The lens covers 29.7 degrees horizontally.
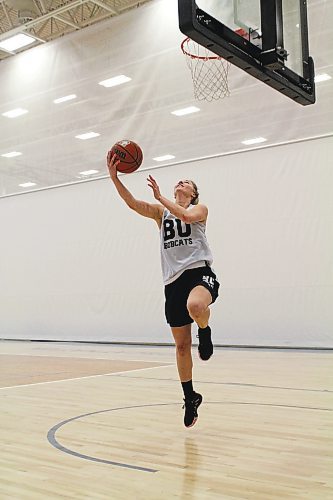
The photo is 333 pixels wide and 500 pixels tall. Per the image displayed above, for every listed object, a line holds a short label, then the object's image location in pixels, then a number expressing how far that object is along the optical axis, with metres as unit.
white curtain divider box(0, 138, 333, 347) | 9.80
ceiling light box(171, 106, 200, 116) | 11.10
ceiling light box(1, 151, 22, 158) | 13.65
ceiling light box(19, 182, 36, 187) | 13.49
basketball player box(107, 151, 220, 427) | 3.99
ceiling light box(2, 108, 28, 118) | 13.59
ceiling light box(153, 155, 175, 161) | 11.41
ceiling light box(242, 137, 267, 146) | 10.35
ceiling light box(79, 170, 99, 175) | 12.47
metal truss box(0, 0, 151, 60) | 12.37
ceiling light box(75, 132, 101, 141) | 12.38
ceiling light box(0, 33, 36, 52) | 12.85
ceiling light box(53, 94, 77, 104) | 12.77
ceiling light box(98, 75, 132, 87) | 11.97
